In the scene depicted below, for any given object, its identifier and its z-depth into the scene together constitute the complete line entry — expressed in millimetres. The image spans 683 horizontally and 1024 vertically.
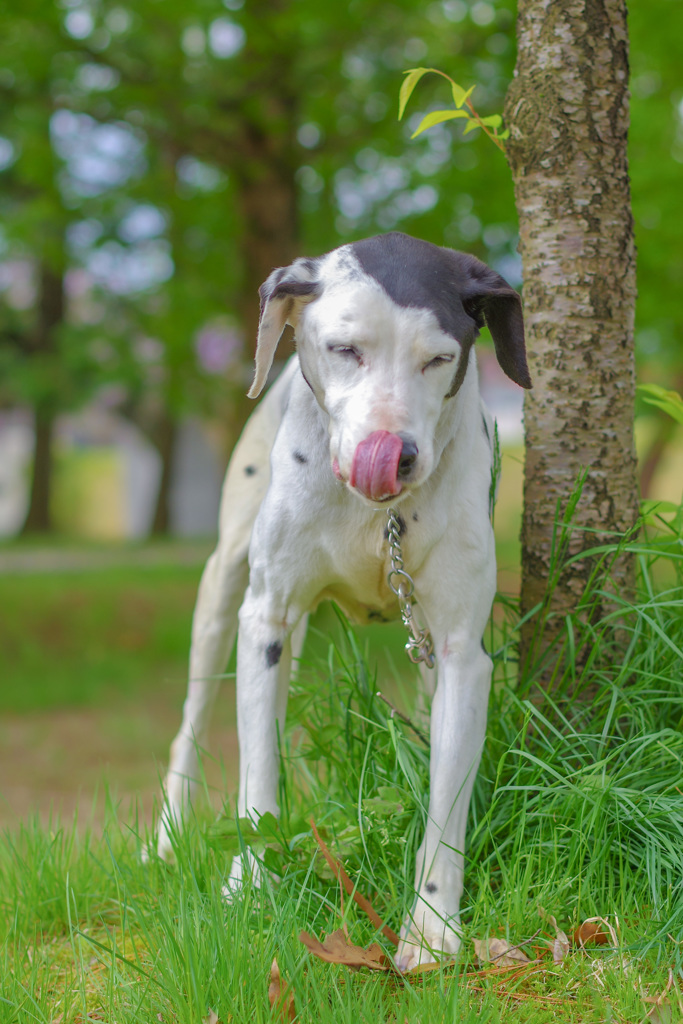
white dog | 3625
